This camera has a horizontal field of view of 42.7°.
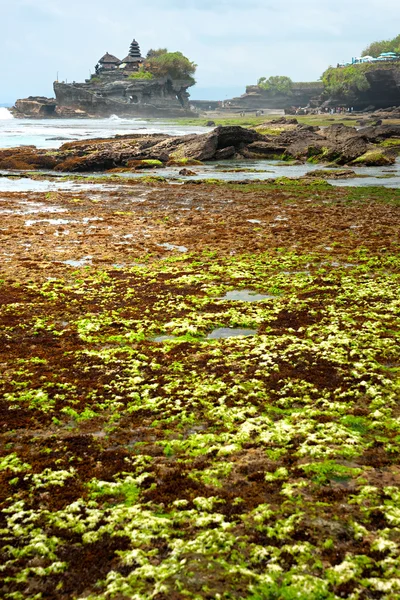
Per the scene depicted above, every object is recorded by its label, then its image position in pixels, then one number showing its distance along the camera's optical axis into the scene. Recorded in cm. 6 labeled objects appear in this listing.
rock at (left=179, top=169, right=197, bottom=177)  5198
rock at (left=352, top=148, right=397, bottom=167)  5709
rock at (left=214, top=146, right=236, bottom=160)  7069
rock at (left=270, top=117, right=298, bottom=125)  11155
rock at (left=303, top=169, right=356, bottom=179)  4709
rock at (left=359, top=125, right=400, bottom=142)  7680
